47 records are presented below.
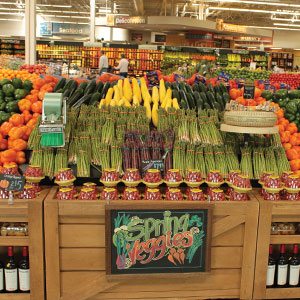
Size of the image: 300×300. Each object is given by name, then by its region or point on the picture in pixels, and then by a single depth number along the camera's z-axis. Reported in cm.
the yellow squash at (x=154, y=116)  347
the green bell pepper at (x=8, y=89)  366
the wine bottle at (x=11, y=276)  257
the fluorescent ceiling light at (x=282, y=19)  2289
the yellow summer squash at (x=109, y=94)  386
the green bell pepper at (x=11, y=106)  349
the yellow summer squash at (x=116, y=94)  377
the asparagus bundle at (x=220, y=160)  290
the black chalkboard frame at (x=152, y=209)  248
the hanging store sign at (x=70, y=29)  2375
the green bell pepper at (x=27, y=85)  388
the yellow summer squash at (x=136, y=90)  399
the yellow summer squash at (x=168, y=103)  356
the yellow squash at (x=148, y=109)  352
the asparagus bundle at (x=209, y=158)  290
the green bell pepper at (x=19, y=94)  370
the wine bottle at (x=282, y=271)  272
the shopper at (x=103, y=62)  1329
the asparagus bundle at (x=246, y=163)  294
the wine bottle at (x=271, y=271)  271
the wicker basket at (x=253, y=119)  276
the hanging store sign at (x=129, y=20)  1867
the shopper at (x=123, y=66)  1348
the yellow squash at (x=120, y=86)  404
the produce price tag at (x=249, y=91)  388
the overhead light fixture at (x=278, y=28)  2861
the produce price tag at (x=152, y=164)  275
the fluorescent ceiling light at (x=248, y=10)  1977
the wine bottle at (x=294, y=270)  272
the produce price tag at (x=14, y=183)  250
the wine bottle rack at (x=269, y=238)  261
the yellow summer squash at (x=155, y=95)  385
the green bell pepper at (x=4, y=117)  334
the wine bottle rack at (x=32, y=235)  247
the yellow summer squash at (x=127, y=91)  398
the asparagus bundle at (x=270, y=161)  299
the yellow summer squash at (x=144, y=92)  386
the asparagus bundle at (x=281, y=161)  300
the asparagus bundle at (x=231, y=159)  294
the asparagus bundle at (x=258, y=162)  295
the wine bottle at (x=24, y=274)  258
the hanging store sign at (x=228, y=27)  2094
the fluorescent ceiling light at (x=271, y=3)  1665
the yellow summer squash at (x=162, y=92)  392
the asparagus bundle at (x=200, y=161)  288
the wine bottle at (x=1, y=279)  259
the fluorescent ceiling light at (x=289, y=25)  2641
